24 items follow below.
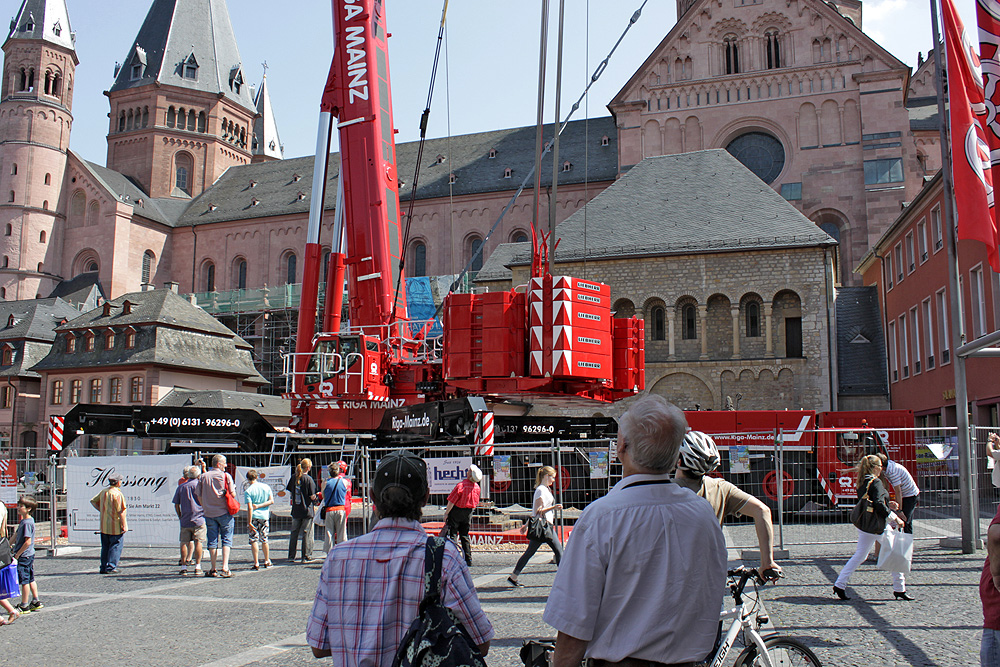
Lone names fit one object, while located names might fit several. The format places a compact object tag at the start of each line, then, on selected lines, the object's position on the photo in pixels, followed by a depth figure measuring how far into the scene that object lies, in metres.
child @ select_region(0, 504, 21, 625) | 8.59
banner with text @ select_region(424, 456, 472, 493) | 13.59
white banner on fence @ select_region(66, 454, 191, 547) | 14.59
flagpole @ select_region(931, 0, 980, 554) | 11.38
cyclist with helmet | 4.20
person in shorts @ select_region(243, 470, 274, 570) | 12.22
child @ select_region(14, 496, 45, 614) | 9.21
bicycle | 3.98
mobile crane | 14.92
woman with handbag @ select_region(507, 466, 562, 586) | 9.57
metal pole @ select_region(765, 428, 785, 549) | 11.07
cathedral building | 38.19
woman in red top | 10.96
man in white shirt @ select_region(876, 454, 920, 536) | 10.37
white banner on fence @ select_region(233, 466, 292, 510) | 15.70
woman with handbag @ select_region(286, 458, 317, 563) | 12.62
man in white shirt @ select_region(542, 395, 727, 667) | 2.77
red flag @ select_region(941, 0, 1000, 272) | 7.09
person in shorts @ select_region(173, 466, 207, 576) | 11.82
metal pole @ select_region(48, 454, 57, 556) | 13.59
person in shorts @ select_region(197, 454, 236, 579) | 11.73
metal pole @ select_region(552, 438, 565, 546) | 12.66
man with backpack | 3.12
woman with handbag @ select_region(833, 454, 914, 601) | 8.39
